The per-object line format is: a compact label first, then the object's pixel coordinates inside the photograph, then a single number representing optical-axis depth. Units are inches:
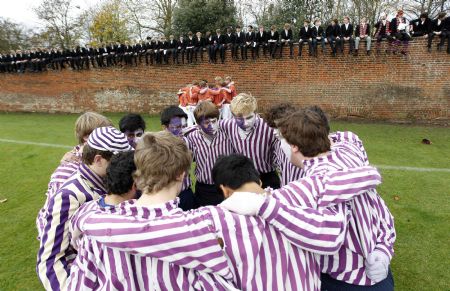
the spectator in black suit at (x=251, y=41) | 597.9
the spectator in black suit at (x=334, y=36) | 534.9
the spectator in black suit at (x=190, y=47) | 661.3
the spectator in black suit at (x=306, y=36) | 555.1
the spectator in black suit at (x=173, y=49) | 679.1
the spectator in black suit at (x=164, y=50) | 685.3
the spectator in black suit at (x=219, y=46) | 630.5
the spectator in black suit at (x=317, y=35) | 546.9
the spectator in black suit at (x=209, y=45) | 636.7
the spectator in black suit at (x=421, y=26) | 490.0
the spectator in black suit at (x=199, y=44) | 652.7
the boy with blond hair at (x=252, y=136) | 160.9
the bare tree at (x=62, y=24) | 1321.4
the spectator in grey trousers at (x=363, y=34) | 518.3
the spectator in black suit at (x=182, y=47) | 669.3
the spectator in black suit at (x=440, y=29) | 473.4
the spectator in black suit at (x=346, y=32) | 531.2
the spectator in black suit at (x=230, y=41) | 621.6
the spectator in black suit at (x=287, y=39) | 570.7
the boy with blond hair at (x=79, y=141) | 118.7
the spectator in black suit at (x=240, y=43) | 609.0
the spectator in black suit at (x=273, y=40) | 581.6
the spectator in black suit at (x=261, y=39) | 591.0
